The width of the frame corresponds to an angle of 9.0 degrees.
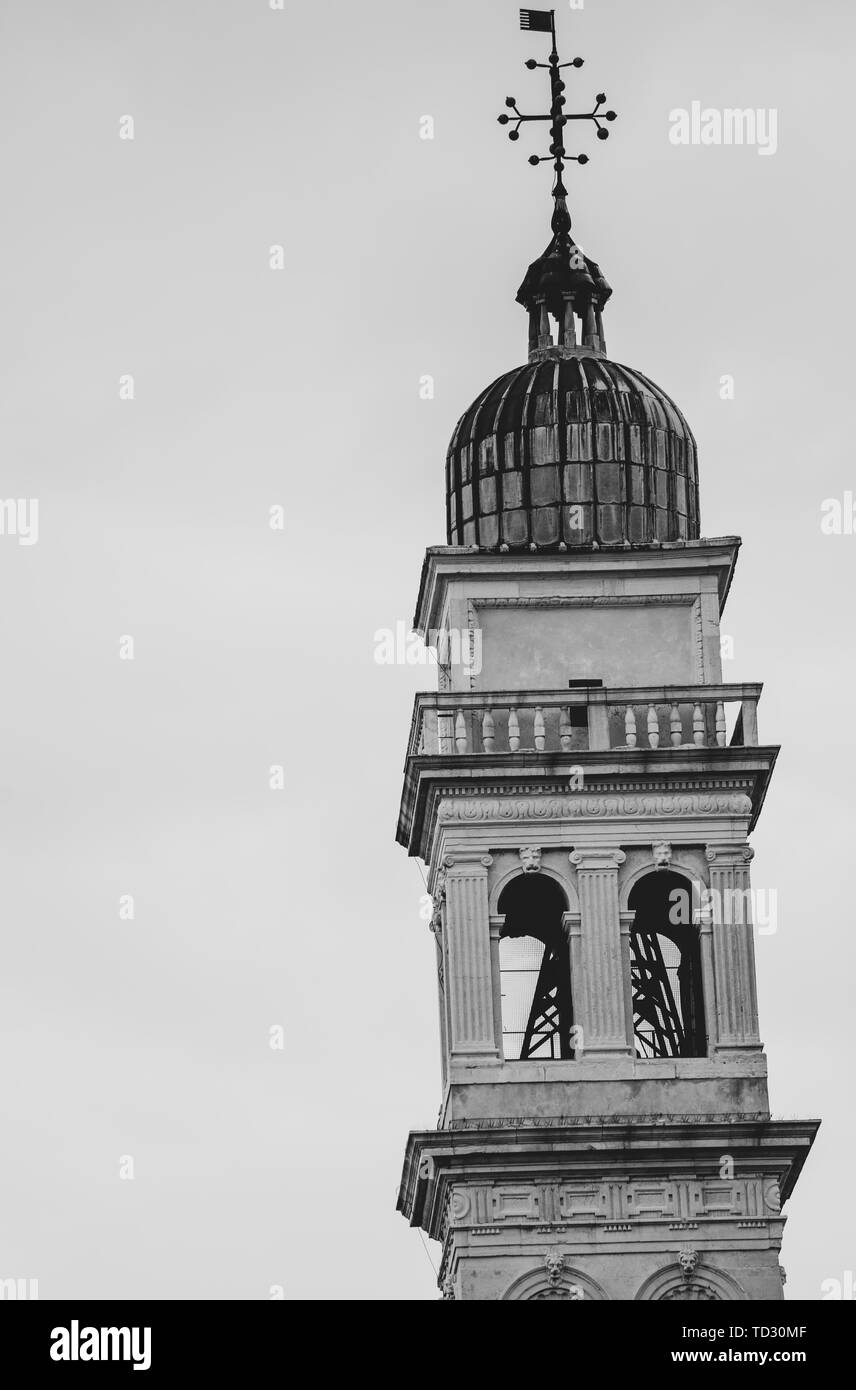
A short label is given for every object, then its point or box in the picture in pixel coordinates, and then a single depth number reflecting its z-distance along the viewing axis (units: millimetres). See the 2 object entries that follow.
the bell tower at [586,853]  78188
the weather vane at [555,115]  84875
